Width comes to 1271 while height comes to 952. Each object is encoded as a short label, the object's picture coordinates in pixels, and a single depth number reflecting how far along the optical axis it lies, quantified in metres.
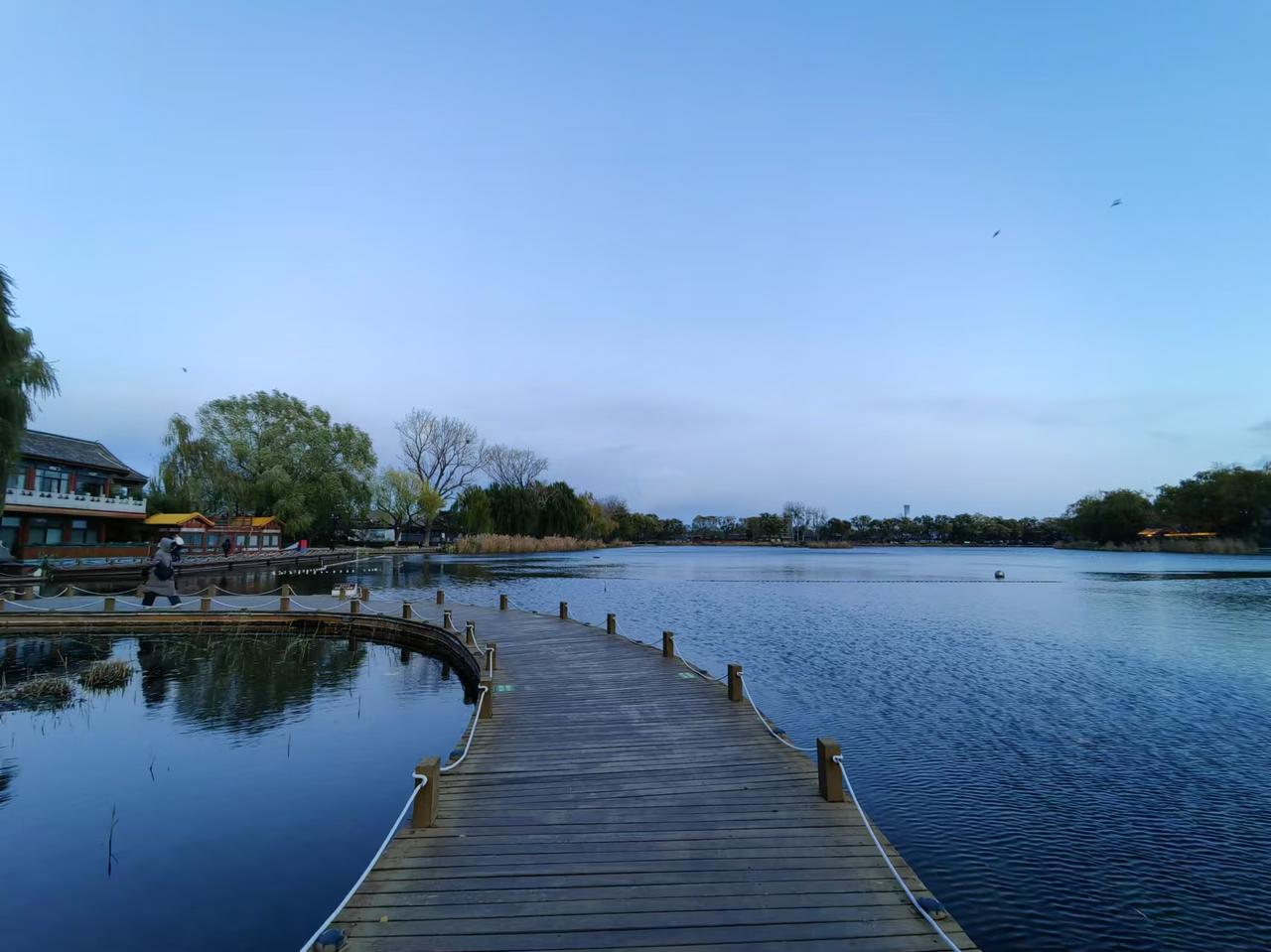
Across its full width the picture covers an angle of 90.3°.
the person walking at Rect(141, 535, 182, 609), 17.20
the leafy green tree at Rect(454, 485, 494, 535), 62.62
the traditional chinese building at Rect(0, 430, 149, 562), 30.19
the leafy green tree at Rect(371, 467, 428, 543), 63.34
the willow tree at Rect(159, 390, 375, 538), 47.56
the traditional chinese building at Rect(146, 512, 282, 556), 38.47
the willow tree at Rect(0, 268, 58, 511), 18.42
